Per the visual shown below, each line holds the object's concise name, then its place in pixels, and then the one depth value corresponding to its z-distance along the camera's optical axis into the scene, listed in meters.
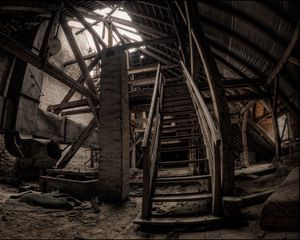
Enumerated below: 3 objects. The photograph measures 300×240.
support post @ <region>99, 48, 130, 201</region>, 4.43
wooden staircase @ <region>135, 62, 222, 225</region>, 2.75
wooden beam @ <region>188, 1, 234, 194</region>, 2.95
